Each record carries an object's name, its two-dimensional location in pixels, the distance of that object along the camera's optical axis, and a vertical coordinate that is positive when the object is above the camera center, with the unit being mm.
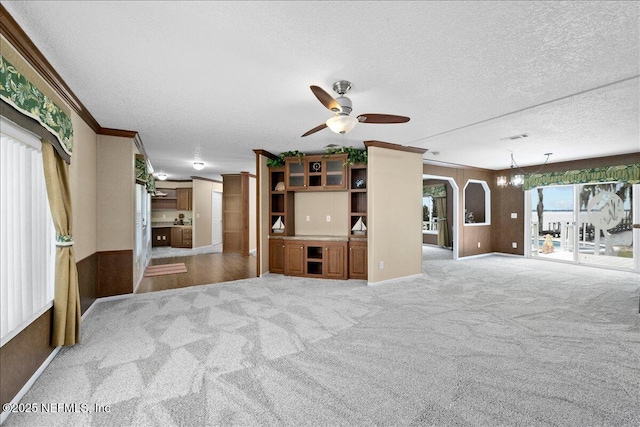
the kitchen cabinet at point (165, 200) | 10500 +588
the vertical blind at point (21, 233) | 1943 -136
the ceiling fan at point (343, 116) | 2504 +956
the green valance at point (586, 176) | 5607 +844
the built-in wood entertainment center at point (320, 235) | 5309 -307
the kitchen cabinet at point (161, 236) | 10142 -773
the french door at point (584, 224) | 6062 -258
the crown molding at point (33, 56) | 1761 +1217
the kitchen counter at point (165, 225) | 10068 -353
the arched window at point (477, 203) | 8420 +327
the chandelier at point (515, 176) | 6961 +1000
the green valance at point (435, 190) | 9773 +862
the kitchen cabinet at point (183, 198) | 10156 +638
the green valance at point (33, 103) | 1716 +827
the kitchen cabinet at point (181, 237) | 9797 -775
